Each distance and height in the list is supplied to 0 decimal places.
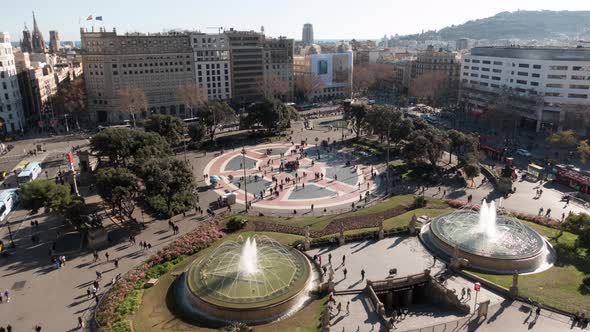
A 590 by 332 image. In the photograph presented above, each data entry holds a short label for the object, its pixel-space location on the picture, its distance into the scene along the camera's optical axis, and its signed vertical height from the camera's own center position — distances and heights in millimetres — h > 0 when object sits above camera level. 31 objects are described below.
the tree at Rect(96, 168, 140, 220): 49406 -14312
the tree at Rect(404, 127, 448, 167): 71062 -15027
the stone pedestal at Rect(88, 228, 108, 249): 48688 -19896
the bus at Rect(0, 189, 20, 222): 57159 -18950
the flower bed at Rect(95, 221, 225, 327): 36288 -20696
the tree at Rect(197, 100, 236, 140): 94062 -12302
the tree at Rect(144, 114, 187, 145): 82212 -12807
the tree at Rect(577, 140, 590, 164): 78000 -17919
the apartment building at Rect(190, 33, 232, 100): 131625 -1965
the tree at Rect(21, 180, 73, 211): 50594 -15623
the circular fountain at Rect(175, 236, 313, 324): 36406 -20263
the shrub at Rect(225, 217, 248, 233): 52906 -20163
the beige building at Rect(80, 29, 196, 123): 117250 -2838
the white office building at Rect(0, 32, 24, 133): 101625 -7398
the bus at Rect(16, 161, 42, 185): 70188 -18377
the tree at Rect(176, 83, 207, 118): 119625 -10562
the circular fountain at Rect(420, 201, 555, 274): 43594 -20281
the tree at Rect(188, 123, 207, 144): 89438 -15087
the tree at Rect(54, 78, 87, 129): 111312 -10040
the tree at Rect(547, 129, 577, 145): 85312 -17062
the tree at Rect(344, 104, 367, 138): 94062 -13270
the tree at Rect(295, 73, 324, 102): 152750 -10555
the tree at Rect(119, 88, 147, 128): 111556 -10552
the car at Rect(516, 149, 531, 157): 86244 -19995
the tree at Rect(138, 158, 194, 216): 50438 -15067
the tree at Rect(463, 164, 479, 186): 67031 -18050
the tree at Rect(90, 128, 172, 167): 65812 -12781
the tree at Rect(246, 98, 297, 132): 97375 -12947
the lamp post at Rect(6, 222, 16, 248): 49375 -20445
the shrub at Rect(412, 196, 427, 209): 58969 -20049
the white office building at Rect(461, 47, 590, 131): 101875 -7650
